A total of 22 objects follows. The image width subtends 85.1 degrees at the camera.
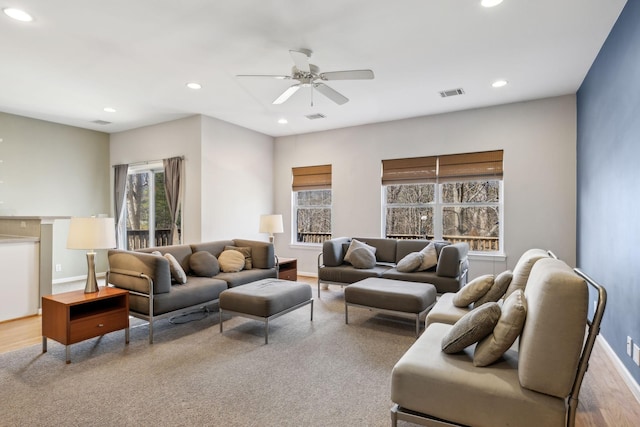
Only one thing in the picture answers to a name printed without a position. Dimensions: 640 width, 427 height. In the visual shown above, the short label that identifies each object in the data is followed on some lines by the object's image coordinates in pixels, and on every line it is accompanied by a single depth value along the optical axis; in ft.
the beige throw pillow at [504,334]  5.83
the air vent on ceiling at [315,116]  19.27
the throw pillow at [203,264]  14.60
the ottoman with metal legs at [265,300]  11.39
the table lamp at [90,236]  10.44
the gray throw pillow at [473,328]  6.21
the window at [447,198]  17.92
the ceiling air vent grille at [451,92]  15.33
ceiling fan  10.77
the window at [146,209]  21.65
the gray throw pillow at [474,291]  9.62
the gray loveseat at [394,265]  14.40
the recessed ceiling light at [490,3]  8.91
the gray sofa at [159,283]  11.50
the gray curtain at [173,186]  19.45
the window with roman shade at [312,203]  22.93
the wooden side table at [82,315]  9.93
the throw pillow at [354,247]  17.62
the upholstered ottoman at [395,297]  11.77
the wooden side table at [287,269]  18.20
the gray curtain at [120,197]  22.70
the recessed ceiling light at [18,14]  9.27
